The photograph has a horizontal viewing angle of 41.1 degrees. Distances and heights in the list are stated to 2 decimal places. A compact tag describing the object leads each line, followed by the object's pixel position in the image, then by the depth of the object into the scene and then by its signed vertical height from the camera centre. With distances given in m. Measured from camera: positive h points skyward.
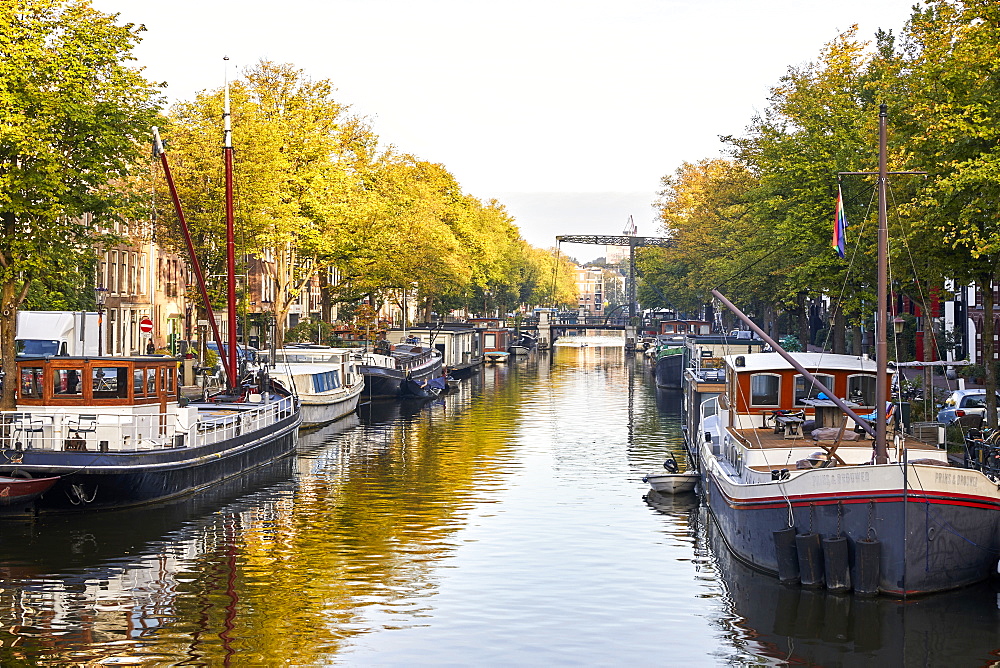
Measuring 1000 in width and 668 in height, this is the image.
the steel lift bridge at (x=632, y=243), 176.38 +10.49
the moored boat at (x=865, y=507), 26.08 -3.88
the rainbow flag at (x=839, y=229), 31.16 +2.08
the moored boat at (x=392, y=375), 81.94 -3.48
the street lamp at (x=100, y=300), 65.10 +1.14
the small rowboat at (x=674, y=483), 42.94 -5.32
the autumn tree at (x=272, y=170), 69.50 +8.32
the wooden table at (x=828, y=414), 33.47 -2.45
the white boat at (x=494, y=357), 138.75 -4.01
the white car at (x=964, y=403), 51.09 -3.53
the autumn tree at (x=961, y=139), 37.19 +5.17
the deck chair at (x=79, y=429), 36.03 -2.99
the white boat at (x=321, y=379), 63.75 -3.00
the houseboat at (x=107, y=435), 35.91 -3.23
